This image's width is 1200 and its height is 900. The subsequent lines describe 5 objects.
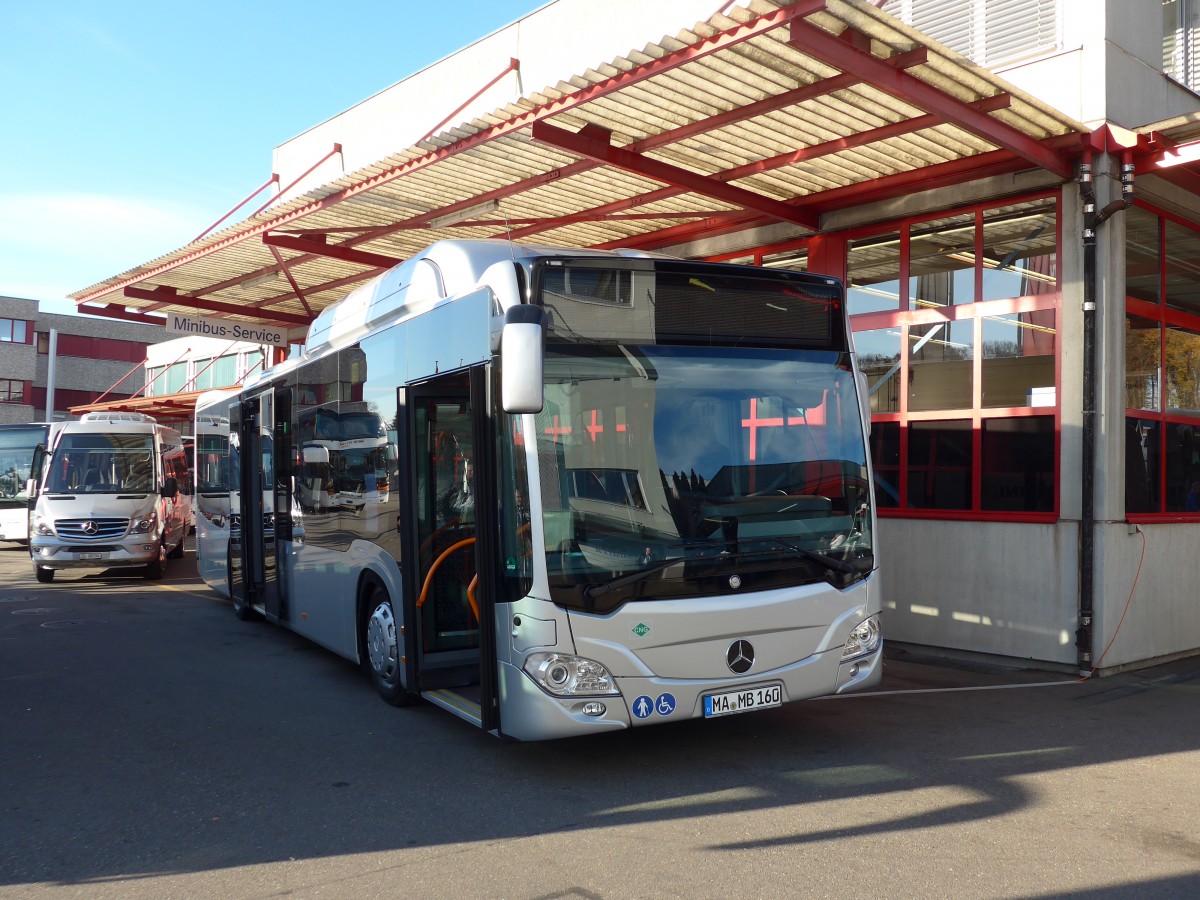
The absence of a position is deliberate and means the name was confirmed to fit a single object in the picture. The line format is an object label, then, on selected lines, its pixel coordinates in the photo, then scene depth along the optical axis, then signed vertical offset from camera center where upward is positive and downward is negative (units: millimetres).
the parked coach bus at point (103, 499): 16359 -630
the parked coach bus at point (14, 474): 23750 -327
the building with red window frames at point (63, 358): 54219 +5318
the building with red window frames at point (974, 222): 8680 +2215
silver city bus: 5621 -227
